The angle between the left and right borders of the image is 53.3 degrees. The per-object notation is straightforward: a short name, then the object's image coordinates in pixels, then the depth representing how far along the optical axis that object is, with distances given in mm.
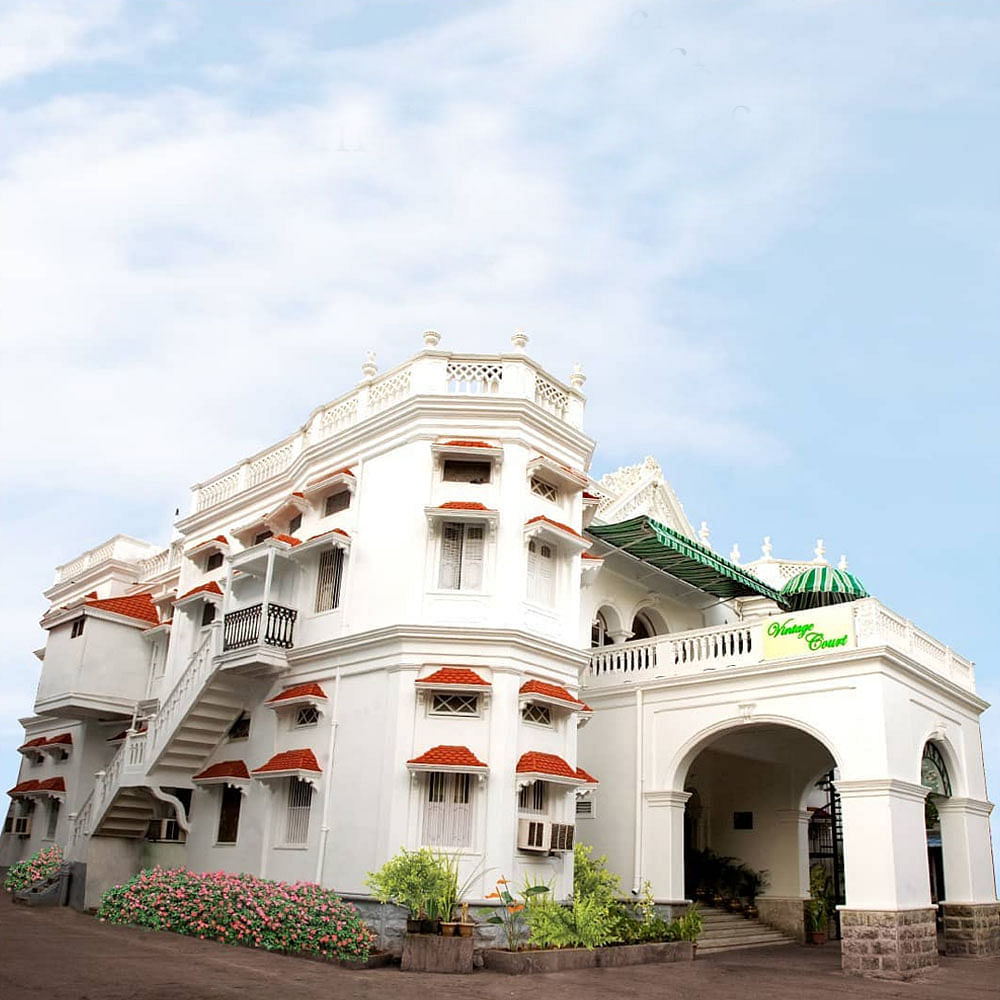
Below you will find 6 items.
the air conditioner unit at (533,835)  15891
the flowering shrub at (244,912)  14812
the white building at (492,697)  16203
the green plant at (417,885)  14891
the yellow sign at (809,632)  17203
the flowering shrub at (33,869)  20719
